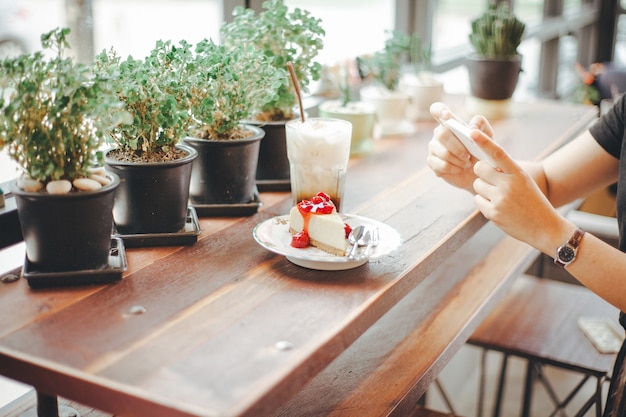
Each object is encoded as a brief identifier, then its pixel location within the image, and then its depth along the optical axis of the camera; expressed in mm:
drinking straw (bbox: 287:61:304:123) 1445
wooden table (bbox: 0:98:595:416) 871
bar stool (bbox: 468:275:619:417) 1961
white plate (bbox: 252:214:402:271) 1183
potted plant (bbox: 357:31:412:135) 2139
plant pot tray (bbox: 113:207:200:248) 1265
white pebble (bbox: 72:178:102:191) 1076
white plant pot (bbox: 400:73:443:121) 2354
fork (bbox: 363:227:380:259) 1196
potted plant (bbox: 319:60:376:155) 1893
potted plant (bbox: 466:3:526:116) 2318
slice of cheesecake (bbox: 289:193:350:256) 1193
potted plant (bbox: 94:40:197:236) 1200
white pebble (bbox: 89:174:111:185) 1116
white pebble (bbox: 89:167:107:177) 1123
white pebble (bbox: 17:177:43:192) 1064
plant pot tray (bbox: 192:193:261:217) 1427
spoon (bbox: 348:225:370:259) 1210
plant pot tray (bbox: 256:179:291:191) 1614
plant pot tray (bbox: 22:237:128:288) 1094
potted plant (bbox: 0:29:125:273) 1023
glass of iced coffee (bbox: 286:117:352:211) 1382
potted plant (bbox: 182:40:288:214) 1301
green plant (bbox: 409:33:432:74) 2295
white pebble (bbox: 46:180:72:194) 1057
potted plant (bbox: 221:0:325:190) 1582
